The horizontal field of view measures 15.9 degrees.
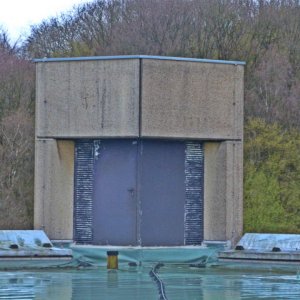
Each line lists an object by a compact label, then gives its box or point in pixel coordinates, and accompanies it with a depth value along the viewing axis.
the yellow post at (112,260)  22.98
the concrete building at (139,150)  24.80
